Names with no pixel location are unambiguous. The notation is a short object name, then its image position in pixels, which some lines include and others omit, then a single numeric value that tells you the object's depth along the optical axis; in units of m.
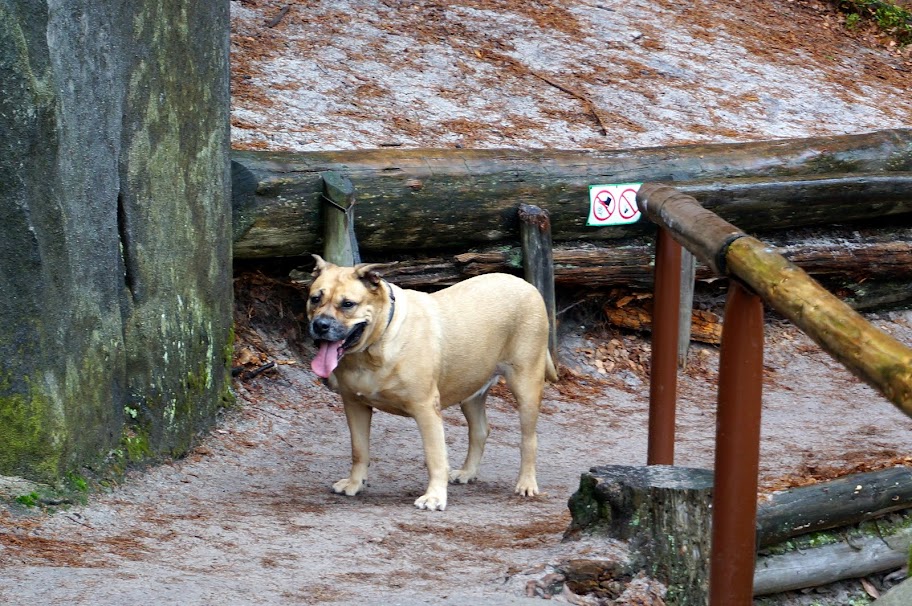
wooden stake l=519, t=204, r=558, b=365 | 17.67
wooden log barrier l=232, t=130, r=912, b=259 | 16.28
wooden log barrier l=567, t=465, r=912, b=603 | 9.34
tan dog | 11.95
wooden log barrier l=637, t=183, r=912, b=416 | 4.86
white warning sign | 18.41
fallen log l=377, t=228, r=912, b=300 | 17.83
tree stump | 9.31
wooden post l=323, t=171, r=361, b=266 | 15.95
